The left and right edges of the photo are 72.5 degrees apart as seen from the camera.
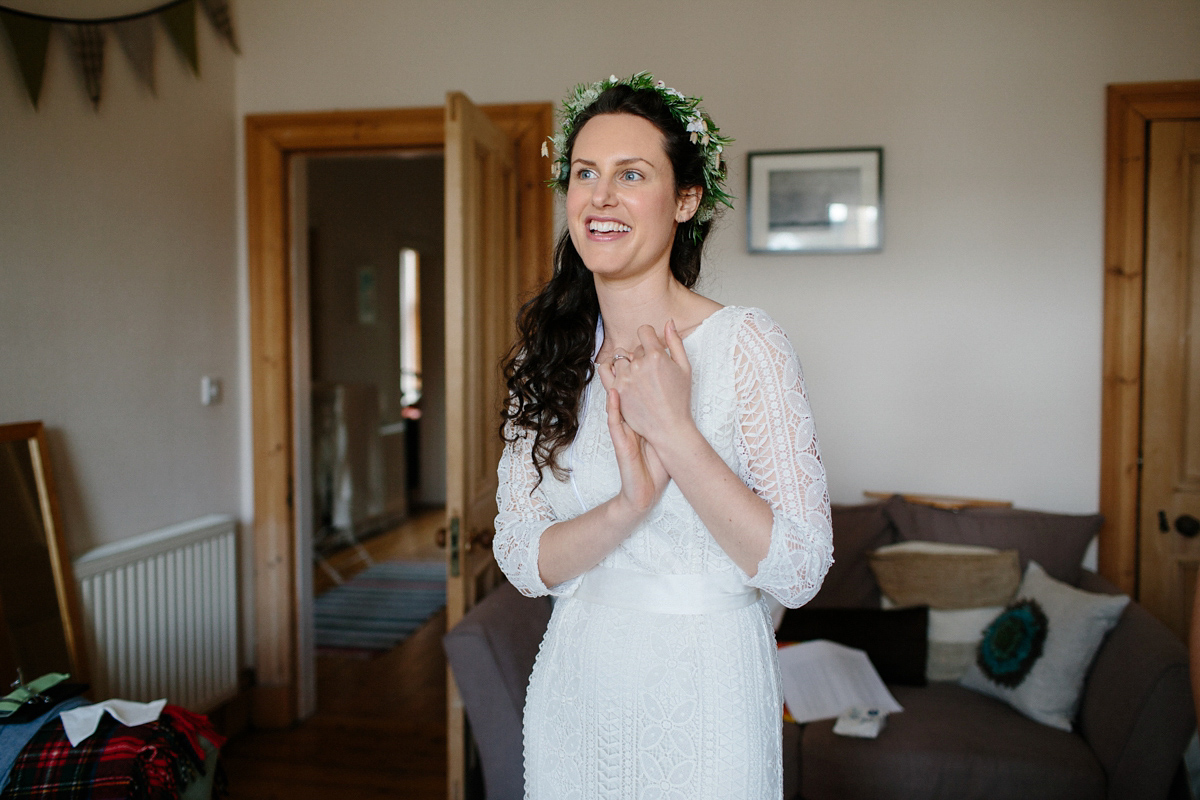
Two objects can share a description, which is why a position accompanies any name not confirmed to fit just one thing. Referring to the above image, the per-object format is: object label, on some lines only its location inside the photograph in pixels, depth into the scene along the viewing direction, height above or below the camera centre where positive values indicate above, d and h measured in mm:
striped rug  4137 -1392
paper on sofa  2303 -936
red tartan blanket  1586 -798
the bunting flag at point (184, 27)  2787 +1157
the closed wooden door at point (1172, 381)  2707 -64
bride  1016 -183
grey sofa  1951 -983
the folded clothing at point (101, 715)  1641 -737
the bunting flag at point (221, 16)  3020 +1292
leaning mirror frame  2104 -440
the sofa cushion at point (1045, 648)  2227 -810
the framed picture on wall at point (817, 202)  2844 +563
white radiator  2391 -813
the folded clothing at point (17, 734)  1579 -737
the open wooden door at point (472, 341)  2232 +66
